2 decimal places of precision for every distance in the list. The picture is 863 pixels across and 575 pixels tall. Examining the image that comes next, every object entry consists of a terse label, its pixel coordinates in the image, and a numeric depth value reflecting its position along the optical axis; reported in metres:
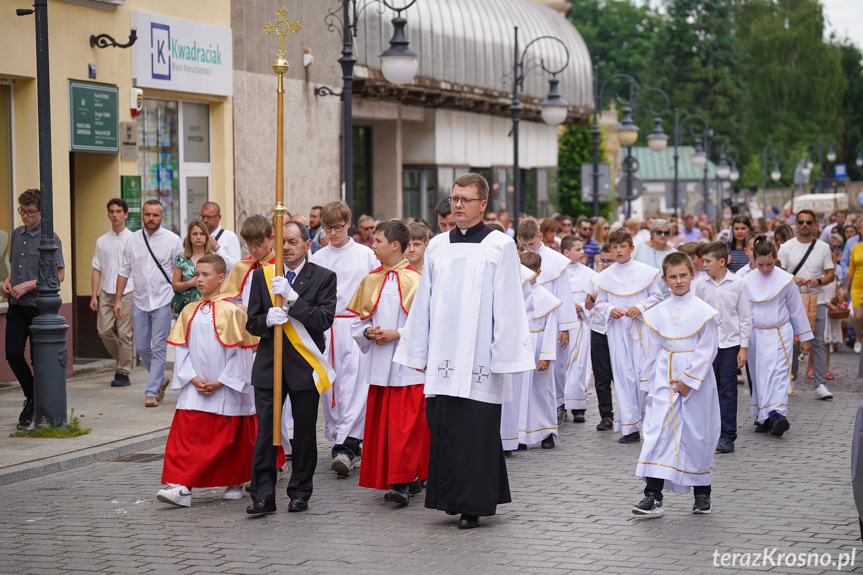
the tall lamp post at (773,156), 90.79
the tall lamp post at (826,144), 88.94
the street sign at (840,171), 65.45
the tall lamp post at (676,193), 39.05
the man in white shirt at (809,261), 14.94
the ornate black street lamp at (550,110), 22.84
